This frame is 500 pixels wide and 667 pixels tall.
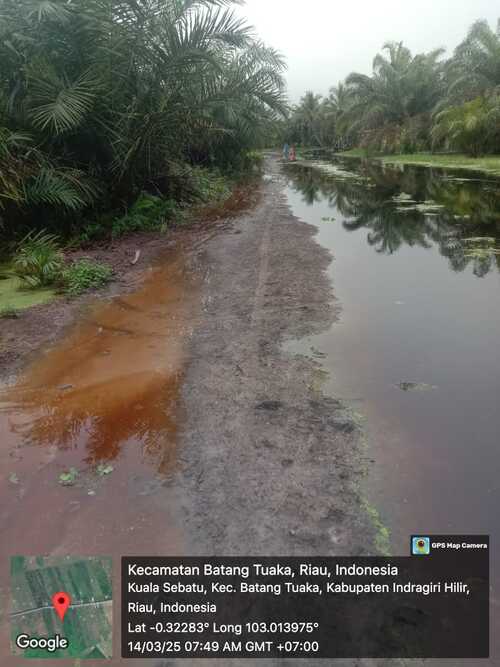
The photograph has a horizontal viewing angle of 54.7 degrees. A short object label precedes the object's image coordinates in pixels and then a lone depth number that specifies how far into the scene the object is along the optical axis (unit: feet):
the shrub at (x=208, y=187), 43.98
